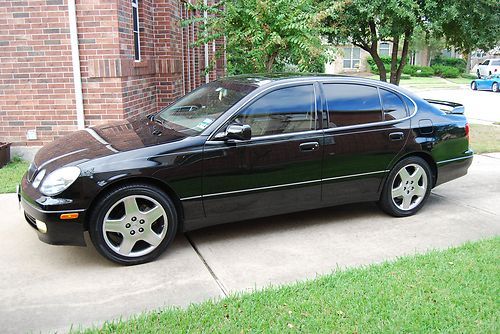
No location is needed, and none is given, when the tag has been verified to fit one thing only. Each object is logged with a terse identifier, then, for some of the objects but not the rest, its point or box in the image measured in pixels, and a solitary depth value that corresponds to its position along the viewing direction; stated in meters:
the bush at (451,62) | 51.72
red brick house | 7.55
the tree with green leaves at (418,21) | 10.42
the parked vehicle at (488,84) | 30.47
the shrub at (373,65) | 44.47
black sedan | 4.09
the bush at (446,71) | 45.56
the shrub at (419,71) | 46.56
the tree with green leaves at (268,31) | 7.88
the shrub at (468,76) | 45.92
